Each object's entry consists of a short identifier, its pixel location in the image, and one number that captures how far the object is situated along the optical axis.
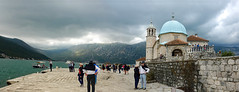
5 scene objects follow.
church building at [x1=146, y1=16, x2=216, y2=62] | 14.97
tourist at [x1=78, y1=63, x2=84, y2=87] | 9.38
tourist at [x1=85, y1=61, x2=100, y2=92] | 6.71
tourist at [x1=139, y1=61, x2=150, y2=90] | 8.73
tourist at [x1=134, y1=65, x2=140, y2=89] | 8.99
